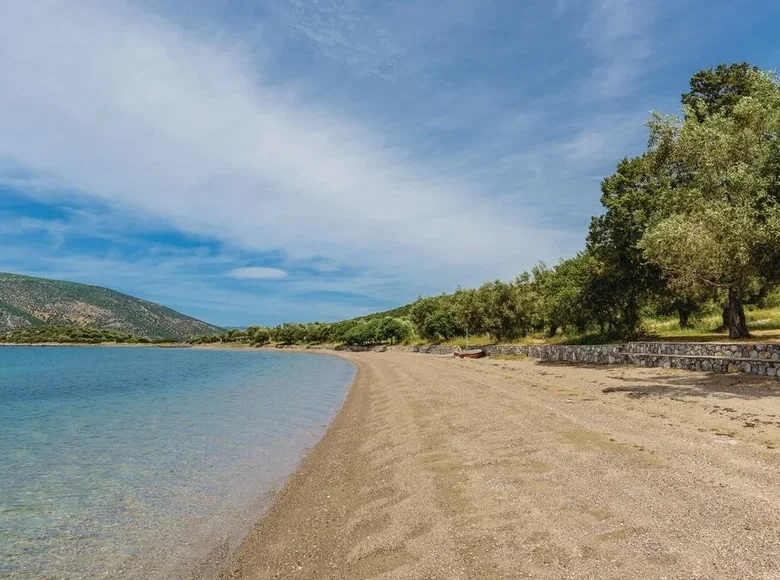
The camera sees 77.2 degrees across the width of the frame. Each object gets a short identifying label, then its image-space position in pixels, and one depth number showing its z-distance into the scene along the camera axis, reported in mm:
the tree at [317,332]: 174625
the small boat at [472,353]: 60375
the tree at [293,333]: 186750
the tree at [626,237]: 41000
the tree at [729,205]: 21109
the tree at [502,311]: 67812
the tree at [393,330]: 126125
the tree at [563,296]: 50031
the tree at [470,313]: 77750
